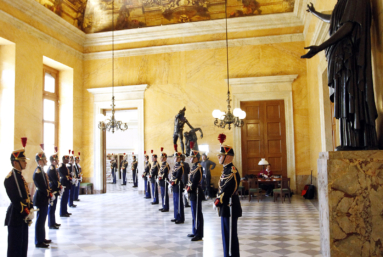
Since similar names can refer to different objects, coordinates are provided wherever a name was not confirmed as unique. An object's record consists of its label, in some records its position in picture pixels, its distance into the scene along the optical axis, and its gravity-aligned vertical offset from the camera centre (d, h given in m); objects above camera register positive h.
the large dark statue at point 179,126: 13.34 +0.86
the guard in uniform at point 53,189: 8.47 -1.00
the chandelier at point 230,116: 11.25 +1.04
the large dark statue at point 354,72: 4.30 +0.95
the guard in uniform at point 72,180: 12.02 -1.12
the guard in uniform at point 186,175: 10.38 -0.88
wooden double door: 14.80 +0.47
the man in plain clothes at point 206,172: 13.42 -1.02
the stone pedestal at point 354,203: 3.93 -0.71
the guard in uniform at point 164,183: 10.93 -1.19
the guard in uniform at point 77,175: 13.94 -1.08
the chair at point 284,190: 12.05 -1.64
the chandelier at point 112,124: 13.82 +1.02
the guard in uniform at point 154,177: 12.69 -1.14
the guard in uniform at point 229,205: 5.33 -0.95
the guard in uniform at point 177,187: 9.08 -1.10
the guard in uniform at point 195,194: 7.21 -1.07
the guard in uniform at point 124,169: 22.20 -1.39
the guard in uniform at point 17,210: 5.27 -0.96
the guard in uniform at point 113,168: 24.09 -1.42
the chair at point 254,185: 12.36 -1.61
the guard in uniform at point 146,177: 14.38 -1.24
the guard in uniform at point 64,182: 10.18 -1.05
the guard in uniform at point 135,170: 21.33 -1.41
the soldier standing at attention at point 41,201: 6.84 -1.07
